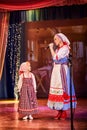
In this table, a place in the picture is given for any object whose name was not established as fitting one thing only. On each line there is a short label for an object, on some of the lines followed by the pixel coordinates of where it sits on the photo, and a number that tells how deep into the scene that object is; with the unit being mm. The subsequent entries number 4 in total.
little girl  5078
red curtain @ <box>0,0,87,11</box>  5128
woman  5016
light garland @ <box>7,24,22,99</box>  7477
